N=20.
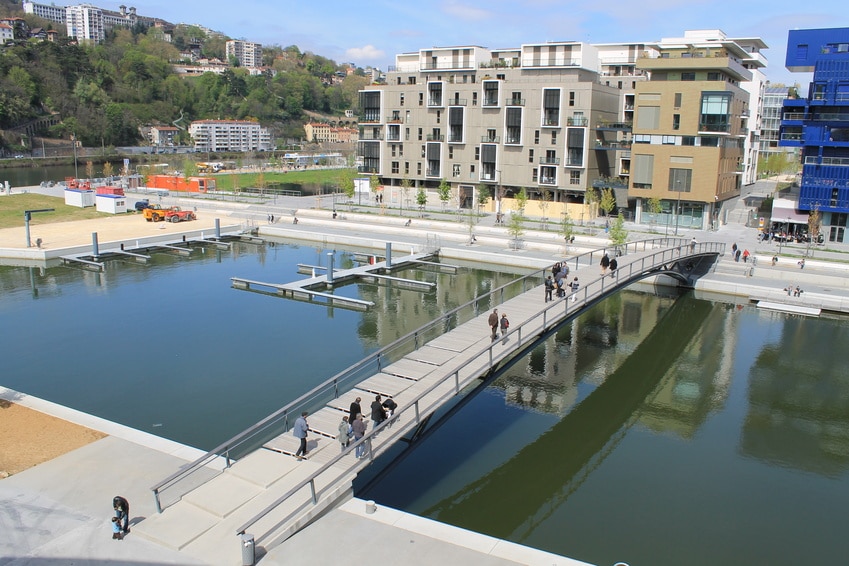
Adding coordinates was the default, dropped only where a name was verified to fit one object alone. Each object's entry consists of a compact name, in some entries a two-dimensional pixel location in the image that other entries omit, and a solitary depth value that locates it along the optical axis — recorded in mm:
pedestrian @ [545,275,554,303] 27203
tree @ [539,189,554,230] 62562
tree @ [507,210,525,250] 51656
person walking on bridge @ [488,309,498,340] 22547
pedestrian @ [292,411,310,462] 16062
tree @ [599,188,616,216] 61438
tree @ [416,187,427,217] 67500
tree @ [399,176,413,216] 76000
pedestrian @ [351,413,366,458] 15858
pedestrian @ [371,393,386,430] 16734
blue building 53719
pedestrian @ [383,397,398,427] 17047
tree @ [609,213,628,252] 46500
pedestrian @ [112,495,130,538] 13812
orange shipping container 84125
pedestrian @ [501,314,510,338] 22469
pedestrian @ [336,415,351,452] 16125
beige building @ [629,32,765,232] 56875
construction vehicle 63000
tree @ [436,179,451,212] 69562
